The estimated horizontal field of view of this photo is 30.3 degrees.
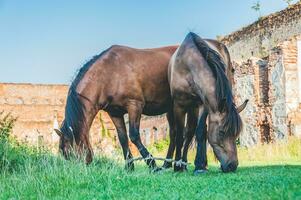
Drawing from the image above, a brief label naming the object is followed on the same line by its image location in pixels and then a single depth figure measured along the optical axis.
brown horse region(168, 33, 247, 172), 7.45
